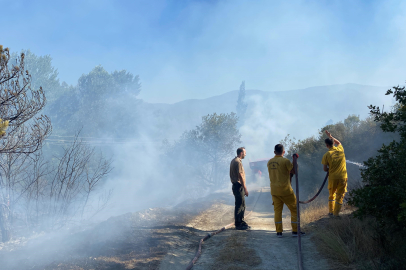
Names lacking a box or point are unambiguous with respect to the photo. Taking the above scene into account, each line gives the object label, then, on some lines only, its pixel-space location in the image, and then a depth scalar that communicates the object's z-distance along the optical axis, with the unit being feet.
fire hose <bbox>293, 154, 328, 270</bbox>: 14.27
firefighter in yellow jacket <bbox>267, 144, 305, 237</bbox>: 19.38
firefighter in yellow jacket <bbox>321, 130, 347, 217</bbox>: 21.30
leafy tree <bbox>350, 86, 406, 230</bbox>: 11.79
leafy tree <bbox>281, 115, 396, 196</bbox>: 36.94
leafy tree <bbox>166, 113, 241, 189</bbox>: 98.32
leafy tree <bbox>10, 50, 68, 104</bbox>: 156.35
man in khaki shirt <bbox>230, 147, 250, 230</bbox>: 23.63
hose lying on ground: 15.97
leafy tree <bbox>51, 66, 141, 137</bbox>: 151.74
